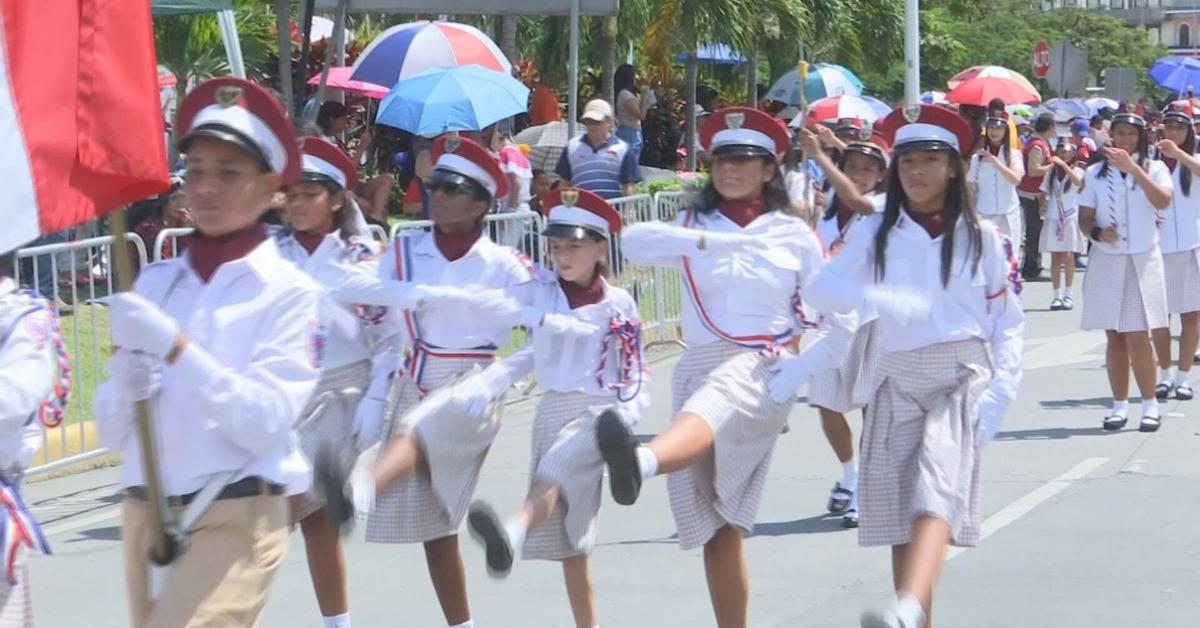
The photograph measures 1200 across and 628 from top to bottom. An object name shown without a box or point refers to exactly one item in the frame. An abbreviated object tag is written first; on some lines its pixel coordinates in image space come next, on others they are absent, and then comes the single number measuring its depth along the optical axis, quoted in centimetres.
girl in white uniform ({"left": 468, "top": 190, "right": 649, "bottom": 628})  643
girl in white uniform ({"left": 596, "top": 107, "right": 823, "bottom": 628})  652
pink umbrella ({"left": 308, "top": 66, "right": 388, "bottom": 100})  2291
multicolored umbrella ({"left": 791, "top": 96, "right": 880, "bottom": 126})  1816
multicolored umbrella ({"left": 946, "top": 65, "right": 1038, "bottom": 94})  2648
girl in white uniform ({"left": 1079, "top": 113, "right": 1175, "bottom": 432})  1171
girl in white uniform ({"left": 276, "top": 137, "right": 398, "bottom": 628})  662
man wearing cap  1465
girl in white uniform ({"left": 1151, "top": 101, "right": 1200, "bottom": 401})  1283
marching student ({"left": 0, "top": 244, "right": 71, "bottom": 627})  426
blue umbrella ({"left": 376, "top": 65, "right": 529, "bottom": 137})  1744
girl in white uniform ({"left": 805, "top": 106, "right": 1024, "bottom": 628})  615
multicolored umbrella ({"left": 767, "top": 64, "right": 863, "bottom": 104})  2955
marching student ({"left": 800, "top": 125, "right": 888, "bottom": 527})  884
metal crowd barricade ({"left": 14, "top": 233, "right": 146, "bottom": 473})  1007
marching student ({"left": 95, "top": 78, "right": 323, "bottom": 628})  439
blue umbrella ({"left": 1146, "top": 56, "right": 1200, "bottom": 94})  3606
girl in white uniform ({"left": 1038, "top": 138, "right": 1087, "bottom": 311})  1881
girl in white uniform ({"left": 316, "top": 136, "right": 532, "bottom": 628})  654
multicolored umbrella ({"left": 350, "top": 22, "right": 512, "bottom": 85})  2048
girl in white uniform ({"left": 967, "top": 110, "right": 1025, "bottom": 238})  1727
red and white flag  439
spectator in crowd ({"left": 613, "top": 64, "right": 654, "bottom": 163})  2031
